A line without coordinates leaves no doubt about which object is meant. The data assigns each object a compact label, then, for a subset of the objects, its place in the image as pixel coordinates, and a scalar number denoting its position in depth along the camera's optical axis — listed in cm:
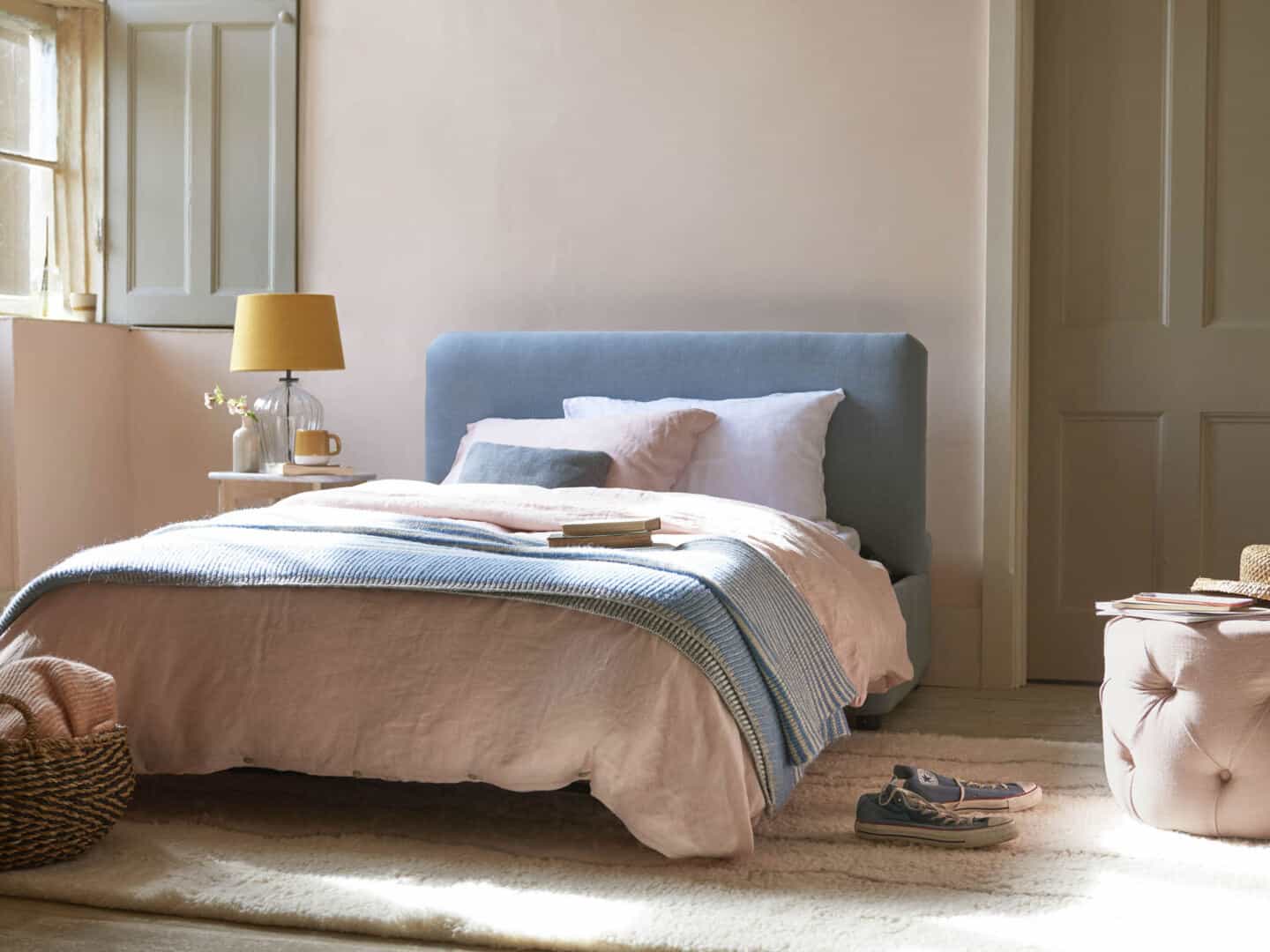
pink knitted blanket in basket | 259
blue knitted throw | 269
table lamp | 473
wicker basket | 254
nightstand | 475
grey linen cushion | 411
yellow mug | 483
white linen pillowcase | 429
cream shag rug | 229
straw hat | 296
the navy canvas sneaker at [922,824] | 276
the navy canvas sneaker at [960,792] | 288
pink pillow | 424
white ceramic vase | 489
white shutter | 523
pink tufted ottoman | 276
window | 512
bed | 262
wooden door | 449
